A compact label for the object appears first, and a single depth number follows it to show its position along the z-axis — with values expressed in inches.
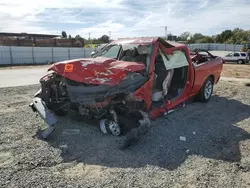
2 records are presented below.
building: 1471.5
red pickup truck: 138.9
